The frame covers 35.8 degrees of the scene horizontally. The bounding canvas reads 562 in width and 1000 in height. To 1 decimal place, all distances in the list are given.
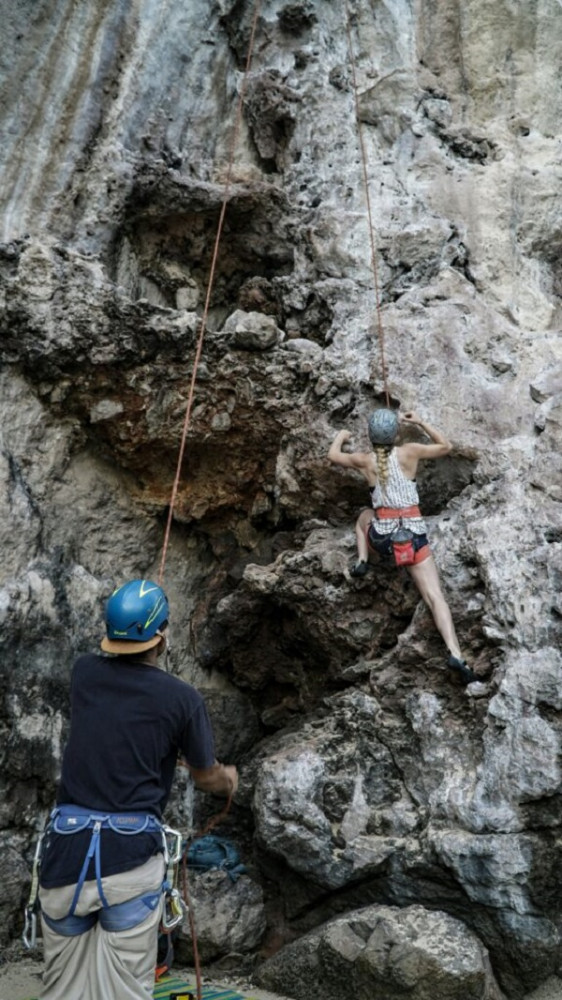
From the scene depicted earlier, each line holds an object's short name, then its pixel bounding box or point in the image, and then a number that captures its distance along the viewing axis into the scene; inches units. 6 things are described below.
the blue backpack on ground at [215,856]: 231.1
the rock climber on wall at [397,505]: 215.2
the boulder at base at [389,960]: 179.9
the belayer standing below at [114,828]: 114.7
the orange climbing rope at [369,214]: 251.2
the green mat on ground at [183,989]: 191.6
